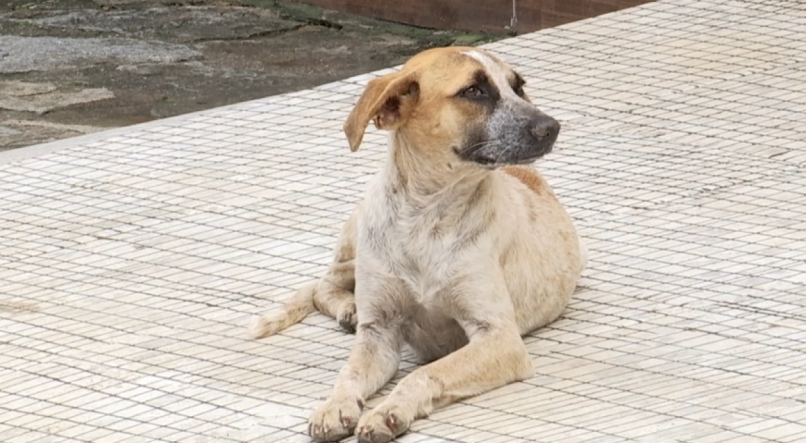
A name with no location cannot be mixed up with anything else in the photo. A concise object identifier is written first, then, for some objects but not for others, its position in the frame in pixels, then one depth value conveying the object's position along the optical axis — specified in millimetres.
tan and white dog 4418
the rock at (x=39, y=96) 9266
